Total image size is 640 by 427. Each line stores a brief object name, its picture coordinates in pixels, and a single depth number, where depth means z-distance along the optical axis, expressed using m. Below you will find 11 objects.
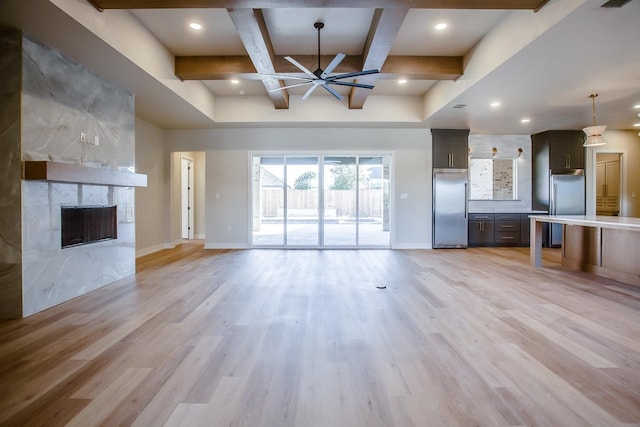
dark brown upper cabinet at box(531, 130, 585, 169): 7.00
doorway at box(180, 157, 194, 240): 8.11
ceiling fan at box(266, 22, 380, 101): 3.58
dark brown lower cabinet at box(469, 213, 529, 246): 7.04
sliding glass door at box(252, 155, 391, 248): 6.86
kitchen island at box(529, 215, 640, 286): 3.76
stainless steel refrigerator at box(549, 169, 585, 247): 7.02
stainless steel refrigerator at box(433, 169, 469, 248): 6.82
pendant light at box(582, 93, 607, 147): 4.78
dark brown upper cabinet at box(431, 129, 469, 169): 6.83
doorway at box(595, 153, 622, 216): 7.65
